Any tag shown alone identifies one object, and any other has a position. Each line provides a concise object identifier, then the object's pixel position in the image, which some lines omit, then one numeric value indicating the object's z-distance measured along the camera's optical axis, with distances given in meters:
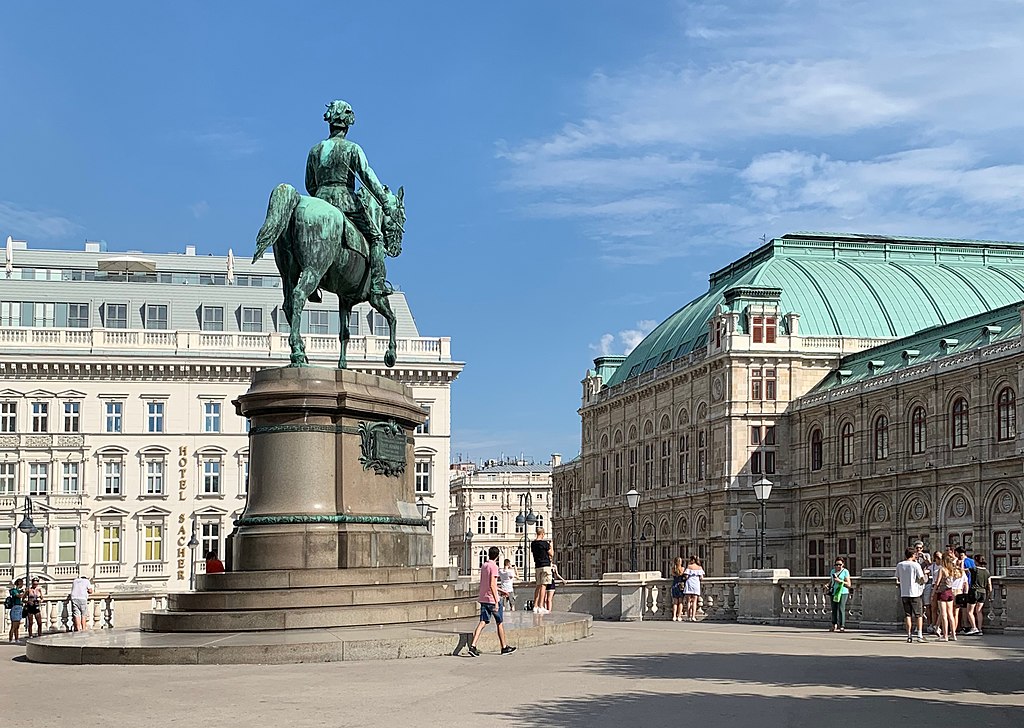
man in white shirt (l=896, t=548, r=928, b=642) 27.17
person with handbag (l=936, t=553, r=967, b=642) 27.27
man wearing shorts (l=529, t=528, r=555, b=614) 31.06
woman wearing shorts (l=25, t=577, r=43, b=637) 32.91
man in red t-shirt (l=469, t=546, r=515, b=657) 20.59
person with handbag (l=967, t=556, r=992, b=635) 28.80
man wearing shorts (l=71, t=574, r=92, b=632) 32.62
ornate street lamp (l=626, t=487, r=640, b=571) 53.84
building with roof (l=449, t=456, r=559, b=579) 174.25
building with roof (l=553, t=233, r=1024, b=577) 68.56
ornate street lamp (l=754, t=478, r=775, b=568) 52.34
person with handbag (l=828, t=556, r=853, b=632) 31.77
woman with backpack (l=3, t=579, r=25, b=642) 31.71
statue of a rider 25.69
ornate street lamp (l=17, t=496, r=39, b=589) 49.03
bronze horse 24.61
